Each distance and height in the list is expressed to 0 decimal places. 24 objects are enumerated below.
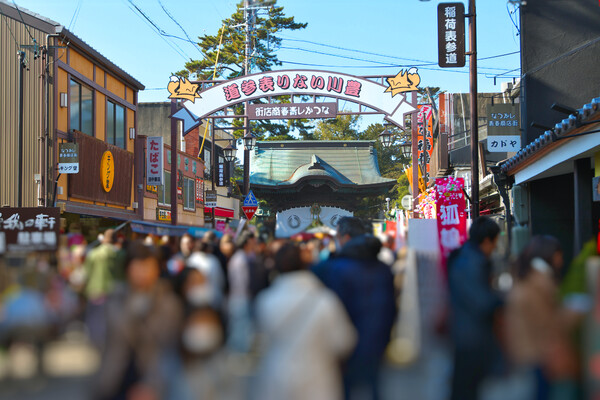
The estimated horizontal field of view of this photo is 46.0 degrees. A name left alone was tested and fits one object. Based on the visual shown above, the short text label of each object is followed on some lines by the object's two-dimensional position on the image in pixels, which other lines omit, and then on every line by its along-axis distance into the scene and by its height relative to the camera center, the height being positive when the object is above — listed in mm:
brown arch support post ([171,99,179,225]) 21312 +1880
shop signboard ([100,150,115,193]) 21953 +1666
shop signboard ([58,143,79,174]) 18516 +1720
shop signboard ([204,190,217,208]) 28719 +938
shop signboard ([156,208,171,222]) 28422 +316
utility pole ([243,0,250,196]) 26947 +3816
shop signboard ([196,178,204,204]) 34000 +1542
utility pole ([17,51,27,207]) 18938 +2255
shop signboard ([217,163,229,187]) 36281 +2396
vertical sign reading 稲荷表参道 17344 +4555
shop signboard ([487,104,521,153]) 18391 +2418
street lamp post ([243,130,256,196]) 26234 +2746
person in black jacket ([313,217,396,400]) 5691 -681
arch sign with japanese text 21453 +4012
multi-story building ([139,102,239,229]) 33219 +2925
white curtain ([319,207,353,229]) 37312 +469
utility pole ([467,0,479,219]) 15891 +2315
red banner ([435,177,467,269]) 12364 +150
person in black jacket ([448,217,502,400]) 5395 -821
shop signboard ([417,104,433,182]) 32950 +4451
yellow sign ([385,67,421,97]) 21359 +4209
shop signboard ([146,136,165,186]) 25109 +2168
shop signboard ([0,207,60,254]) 10391 -106
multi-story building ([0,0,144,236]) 18844 +2957
